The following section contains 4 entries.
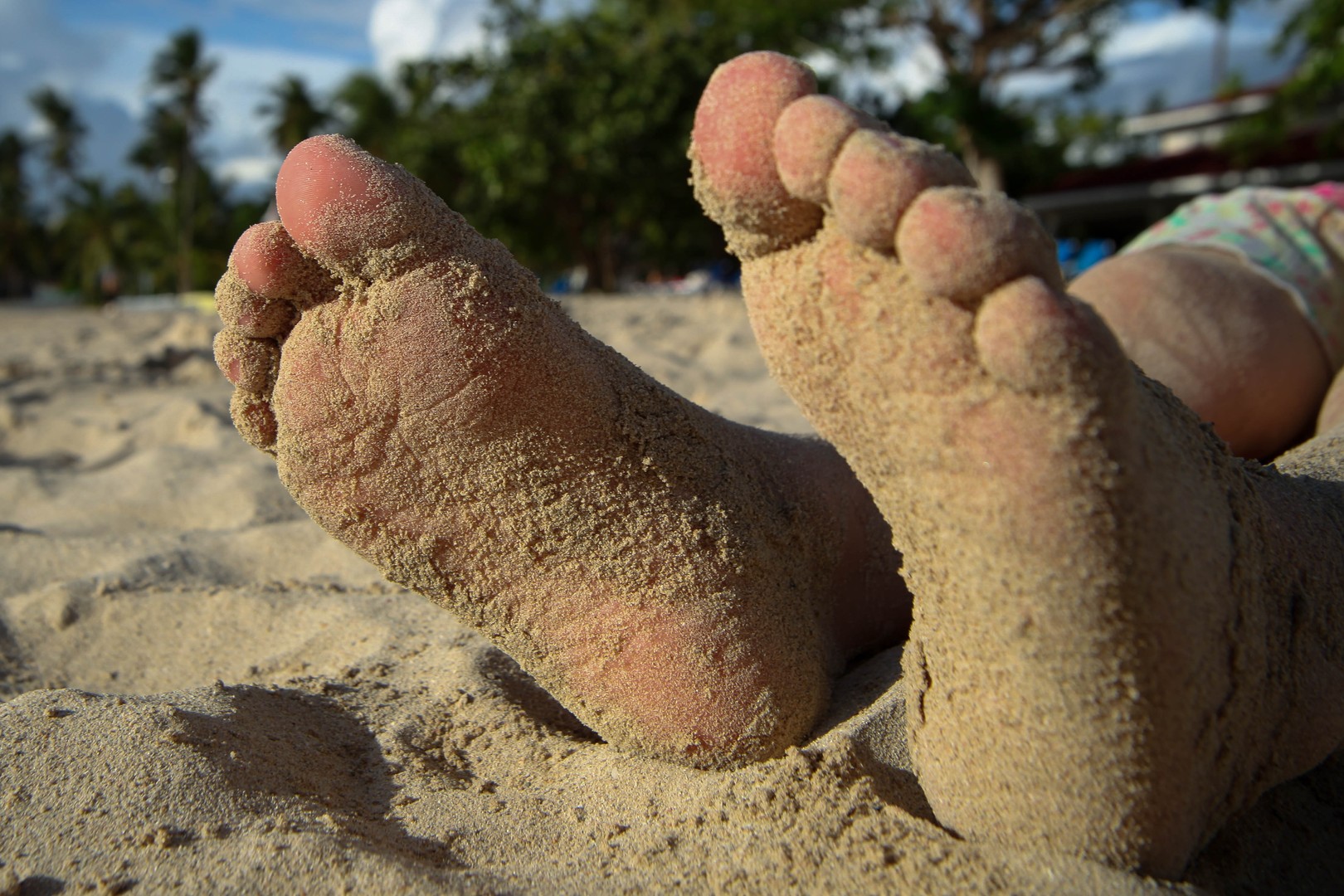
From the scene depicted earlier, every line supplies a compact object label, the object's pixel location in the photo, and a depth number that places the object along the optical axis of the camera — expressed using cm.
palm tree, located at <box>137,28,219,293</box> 2705
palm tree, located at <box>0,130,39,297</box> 3192
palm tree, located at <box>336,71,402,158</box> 2059
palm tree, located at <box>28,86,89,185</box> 3328
